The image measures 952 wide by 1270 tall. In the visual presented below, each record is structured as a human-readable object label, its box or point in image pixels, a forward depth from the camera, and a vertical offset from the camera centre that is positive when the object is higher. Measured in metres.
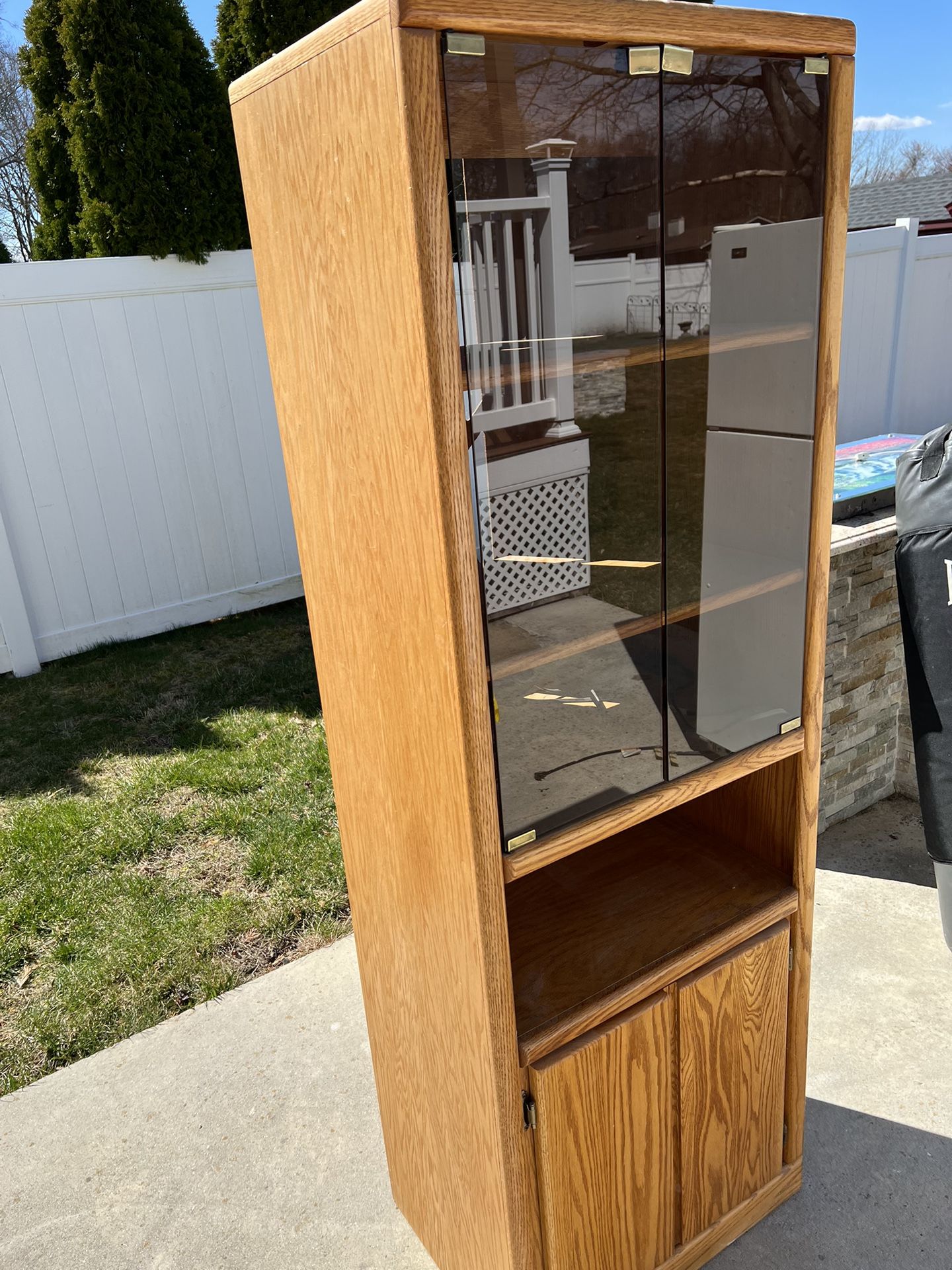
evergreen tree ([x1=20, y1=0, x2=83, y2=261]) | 5.10 +1.01
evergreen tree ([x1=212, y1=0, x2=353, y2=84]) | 5.62 +1.56
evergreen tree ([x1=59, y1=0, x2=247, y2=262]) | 5.05 +0.91
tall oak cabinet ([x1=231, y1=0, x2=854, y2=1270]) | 1.11 -0.35
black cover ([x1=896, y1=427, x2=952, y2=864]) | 2.29 -0.85
